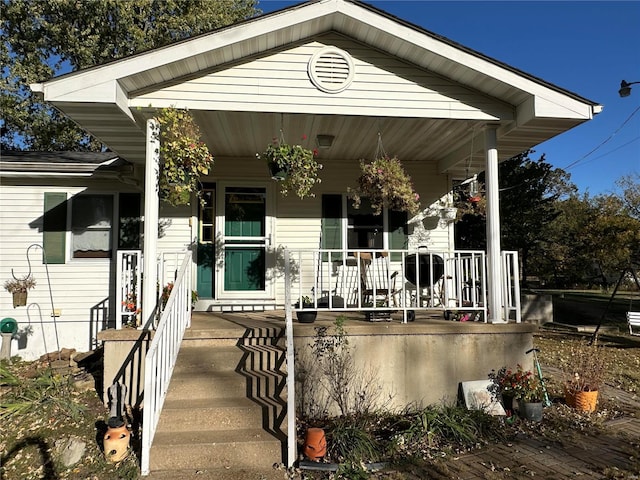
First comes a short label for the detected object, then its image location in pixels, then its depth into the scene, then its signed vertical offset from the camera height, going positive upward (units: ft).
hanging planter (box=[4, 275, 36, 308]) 21.86 -1.42
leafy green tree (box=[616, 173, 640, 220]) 68.74 +10.42
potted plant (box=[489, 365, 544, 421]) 14.97 -4.91
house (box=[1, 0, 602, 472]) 15.52 +6.05
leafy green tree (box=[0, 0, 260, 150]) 46.19 +25.84
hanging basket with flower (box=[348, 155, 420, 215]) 17.72 +3.17
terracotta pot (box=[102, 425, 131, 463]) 11.98 -5.27
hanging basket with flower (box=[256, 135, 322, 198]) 16.55 +3.72
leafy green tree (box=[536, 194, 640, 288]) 32.76 +1.46
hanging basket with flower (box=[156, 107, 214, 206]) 15.46 +3.87
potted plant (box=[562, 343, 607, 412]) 15.81 -4.84
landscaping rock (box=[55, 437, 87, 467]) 12.13 -5.57
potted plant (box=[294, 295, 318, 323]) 16.74 -2.21
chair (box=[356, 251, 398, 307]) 18.18 -1.28
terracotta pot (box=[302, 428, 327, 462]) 11.82 -5.25
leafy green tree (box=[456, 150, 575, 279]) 63.77 +7.52
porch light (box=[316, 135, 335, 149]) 20.04 +5.68
